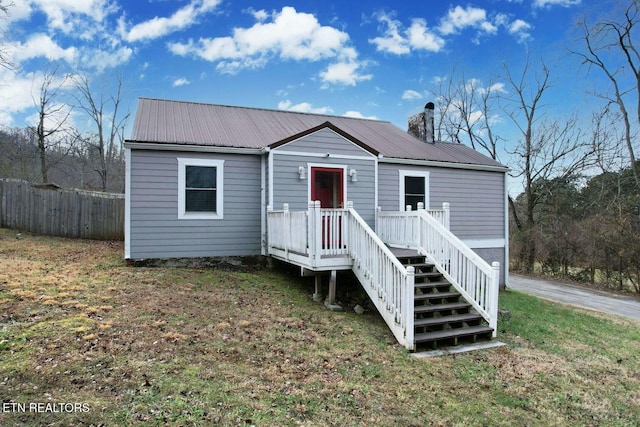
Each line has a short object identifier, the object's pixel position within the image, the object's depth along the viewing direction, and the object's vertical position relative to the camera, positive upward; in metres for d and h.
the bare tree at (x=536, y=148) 19.17 +3.80
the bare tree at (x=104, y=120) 19.89 +5.24
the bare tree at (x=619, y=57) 16.80 +7.86
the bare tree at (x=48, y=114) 16.77 +4.57
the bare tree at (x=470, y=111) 22.53 +6.87
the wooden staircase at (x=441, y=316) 5.69 -1.72
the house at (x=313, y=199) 6.54 +0.36
